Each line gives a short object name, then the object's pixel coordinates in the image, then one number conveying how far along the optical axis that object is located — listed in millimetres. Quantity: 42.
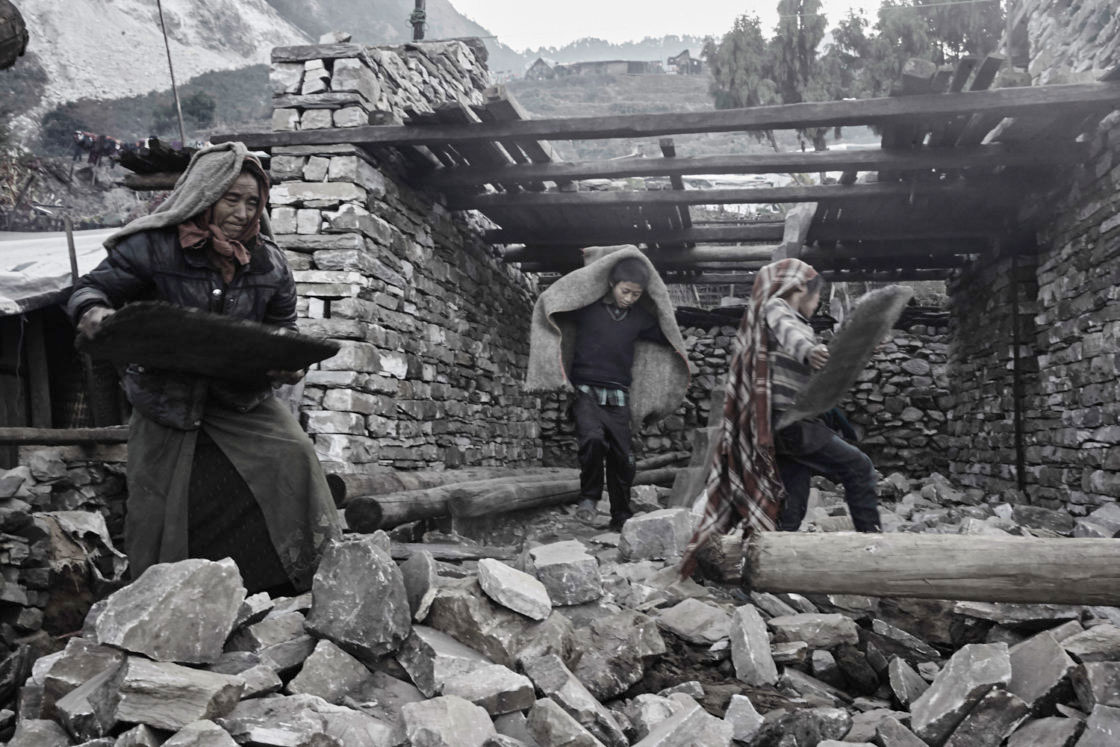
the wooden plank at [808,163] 6020
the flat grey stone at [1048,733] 2047
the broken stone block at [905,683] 2498
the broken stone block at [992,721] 2156
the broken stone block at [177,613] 1964
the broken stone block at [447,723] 1844
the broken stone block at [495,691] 2094
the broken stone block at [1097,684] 2135
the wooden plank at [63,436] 4027
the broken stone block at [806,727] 2168
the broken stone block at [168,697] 1771
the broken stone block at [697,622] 2816
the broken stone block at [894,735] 2123
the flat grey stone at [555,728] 1970
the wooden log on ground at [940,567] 2418
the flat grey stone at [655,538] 4215
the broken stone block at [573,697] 2111
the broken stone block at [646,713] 2219
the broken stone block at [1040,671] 2258
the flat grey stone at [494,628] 2395
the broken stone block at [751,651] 2592
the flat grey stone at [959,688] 2182
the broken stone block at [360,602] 2248
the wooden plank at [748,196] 6754
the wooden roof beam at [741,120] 5180
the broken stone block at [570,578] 2980
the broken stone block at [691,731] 1954
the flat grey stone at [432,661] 2188
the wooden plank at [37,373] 6484
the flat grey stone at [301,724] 1766
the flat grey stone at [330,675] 2096
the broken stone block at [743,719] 2203
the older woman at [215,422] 2518
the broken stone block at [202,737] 1664
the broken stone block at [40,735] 1812
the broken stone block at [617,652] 2467
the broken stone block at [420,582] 2521
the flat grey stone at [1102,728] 1960
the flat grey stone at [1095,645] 2412
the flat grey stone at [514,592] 2521
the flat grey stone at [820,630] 2816
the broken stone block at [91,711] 1803
